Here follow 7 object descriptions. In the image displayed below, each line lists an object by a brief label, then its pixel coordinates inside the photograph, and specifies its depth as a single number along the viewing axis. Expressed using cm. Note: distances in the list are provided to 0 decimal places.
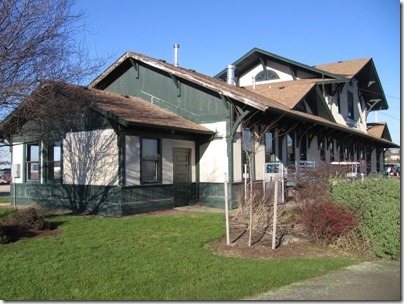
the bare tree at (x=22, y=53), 876
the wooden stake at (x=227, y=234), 826
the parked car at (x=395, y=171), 4832
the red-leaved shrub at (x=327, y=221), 827
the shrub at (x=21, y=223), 898
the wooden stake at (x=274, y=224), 795
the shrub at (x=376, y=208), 744
